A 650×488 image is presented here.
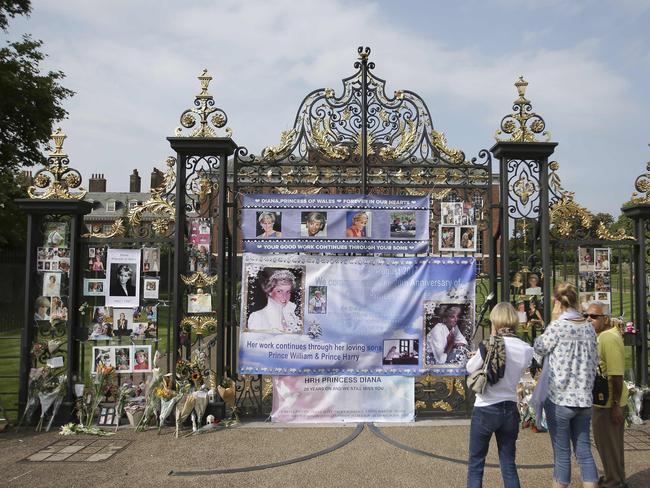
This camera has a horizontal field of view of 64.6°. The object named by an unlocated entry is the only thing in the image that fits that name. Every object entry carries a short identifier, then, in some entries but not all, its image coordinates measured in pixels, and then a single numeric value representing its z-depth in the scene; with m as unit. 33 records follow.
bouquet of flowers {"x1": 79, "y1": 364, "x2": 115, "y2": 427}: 6.44
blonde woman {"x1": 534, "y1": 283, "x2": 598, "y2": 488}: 3.79
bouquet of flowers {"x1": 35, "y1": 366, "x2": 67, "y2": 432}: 6.32
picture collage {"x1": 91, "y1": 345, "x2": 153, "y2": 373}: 6.59
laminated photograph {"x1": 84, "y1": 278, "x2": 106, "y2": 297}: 6.64
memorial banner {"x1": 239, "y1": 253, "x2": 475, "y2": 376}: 6.54
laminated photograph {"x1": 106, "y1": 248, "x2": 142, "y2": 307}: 6.59
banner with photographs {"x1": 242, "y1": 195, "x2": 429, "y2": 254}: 6.62
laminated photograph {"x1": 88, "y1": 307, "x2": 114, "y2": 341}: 6.56
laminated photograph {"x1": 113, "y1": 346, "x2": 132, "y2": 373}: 6.61
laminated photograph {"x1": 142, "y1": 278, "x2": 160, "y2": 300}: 6.60
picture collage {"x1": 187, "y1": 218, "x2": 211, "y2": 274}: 6.64
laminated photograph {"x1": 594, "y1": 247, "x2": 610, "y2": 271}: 6.84
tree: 14.66
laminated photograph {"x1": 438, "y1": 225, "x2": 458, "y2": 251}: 6.73
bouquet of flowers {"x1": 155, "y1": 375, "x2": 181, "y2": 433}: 6.26
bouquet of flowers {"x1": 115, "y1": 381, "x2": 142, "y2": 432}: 6.41
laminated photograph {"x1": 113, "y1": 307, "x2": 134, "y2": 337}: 6.58
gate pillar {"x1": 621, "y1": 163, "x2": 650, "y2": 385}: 6.77
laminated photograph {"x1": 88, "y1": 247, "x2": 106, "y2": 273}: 6.68
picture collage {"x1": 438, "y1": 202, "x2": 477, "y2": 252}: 6.73
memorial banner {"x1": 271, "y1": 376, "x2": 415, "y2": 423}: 6.52
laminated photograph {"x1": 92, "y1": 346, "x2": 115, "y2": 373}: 6.57
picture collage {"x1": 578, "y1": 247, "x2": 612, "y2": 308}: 6.83
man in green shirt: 4.28
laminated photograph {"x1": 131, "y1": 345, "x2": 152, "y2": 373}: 6.60
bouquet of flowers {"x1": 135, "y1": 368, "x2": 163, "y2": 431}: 6.34
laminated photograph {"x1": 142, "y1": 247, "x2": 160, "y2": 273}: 6.66
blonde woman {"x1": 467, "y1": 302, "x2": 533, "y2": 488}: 3.55
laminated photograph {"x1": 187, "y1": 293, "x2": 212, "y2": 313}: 6.54
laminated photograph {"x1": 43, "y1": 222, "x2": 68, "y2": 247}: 6.75
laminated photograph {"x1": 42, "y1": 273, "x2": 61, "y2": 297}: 6.68
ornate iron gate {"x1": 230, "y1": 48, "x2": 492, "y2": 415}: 6.77
